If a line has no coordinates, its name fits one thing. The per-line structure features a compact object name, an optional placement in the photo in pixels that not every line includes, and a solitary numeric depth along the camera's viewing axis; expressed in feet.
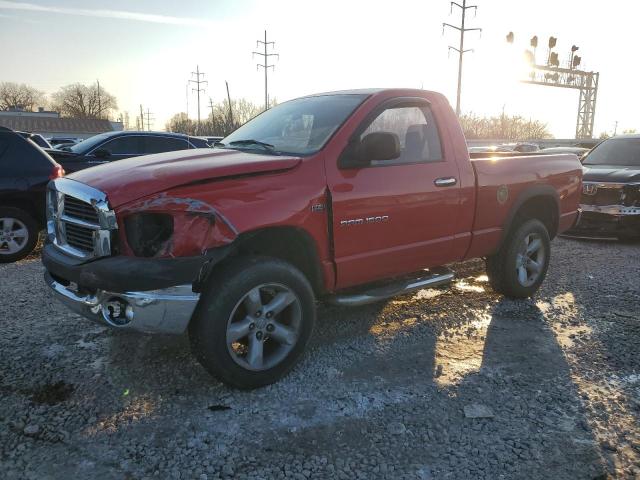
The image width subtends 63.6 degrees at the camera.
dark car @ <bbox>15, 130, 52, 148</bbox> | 28.17
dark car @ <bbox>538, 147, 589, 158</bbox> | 56.05
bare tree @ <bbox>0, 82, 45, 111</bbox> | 325.62
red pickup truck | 9.73
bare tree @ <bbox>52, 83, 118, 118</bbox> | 328.29
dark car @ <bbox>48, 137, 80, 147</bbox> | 81.41
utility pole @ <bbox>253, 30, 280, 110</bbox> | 174.91
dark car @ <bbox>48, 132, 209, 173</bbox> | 29.68
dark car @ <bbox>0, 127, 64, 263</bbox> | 22.39
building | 215.16
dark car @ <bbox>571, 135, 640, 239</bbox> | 27.07
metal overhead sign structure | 132.87
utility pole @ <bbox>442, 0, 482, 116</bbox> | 125.18
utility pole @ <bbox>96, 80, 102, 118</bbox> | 318.90
